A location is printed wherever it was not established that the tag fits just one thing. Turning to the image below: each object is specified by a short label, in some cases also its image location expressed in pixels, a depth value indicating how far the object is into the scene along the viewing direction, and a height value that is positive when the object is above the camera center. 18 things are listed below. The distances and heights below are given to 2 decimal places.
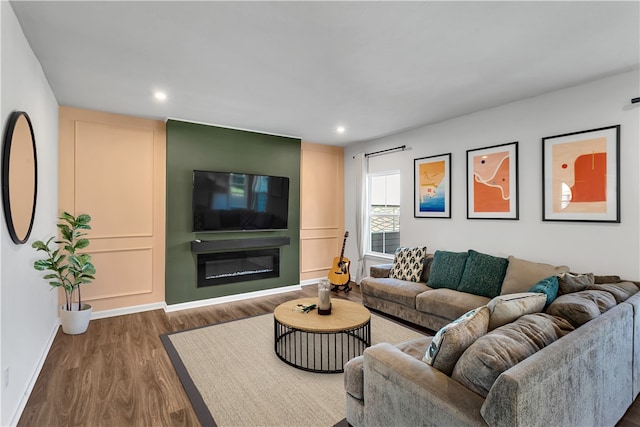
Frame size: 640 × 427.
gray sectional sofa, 1.21 -0.74
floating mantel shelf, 4.39 -0.43
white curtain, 5.57 +0.10
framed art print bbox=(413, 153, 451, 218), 4.29 +0.40
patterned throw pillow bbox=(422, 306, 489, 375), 1.49 -0.60
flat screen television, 4.39 +0.19
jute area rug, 2.11 -1.31
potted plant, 3.32 -0.65
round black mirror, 1.91 +0.26
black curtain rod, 4.88 +1.04
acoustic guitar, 5.21 -0.97
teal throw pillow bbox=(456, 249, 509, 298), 3.33 -0.65
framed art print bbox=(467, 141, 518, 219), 3.58 +0.39
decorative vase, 2.89 -0.77
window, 5.18 +0.04
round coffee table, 2.64 -1.25
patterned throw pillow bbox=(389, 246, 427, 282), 4.09 -0.65
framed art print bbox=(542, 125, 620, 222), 2.87 +0.37
